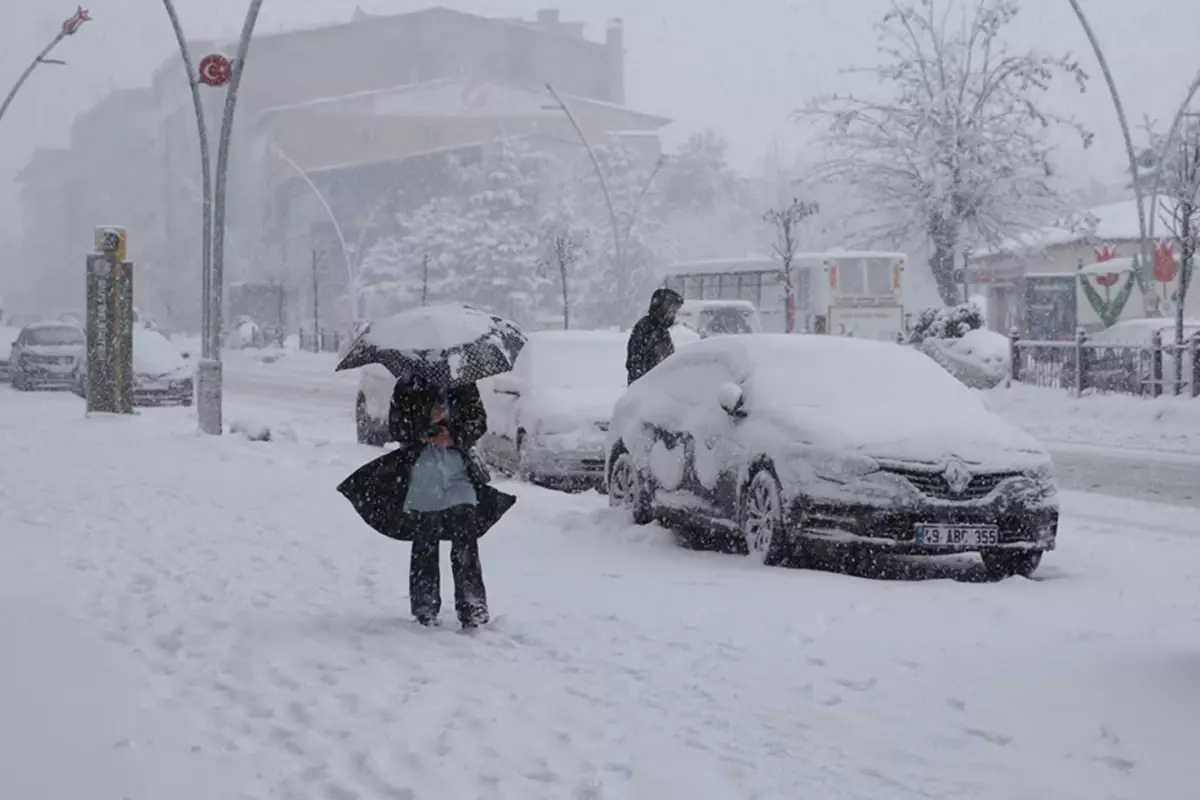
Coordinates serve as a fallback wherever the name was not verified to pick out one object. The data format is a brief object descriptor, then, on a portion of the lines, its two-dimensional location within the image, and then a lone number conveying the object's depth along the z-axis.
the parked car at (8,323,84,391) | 34.72
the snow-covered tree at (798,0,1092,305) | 47.53
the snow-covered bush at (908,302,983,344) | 34.97
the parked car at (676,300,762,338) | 37.81
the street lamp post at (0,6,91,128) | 36.53
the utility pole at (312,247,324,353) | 64.18
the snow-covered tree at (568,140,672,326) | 73.69
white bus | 44.62
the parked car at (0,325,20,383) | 39.26
